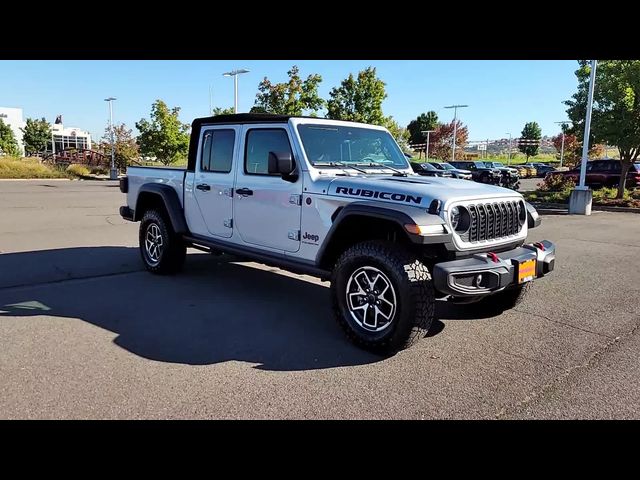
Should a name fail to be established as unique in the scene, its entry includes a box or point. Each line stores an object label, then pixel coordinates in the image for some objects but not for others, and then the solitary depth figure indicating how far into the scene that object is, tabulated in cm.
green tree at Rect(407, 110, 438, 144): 6856
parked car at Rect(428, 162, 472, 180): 2614
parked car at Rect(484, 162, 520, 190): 2888
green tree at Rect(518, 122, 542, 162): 7194
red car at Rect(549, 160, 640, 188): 2144
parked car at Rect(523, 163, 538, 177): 4688
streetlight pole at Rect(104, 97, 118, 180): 3353
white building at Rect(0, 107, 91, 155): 7652
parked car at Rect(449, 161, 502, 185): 2904
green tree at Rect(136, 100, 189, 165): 3281
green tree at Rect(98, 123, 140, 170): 3900
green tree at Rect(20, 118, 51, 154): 6489
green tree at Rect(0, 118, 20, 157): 5788
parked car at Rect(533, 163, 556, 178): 4653
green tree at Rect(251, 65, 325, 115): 2622
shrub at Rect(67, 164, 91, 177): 3406
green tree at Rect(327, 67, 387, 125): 2850
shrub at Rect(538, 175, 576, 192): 2199
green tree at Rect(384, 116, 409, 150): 3136
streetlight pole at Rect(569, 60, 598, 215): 1579
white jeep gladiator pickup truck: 386
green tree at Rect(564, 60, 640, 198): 1670
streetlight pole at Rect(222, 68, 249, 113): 2717
